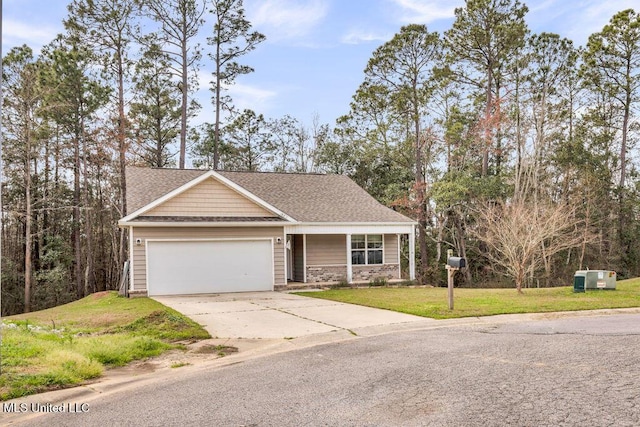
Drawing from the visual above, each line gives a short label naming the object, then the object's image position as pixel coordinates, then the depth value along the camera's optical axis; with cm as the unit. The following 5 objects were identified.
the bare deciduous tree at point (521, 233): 1480
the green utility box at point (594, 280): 1497
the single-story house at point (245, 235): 1723
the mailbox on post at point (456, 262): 1069
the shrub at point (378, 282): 2012
